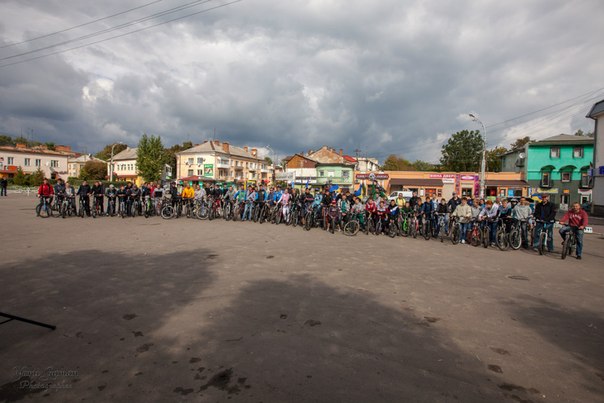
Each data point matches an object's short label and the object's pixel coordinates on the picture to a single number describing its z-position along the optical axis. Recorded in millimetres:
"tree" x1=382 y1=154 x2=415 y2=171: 88681
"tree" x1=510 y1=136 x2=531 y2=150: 65700
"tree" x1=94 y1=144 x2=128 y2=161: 98500
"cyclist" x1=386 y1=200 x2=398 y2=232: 13648
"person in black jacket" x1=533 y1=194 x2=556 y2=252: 10828
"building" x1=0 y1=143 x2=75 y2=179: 66438
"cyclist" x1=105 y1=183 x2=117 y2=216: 16750
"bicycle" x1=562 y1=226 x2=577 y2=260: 9995
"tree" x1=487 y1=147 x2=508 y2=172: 66875
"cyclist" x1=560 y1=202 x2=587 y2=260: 9902
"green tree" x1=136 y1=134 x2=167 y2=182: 65137
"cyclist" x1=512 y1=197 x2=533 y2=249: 11391
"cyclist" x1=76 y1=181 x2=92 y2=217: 16078
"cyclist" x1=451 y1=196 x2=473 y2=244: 12277
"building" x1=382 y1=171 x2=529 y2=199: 48094
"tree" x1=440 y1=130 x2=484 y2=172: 65375
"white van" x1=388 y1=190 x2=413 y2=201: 41872
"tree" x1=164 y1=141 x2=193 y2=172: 82338
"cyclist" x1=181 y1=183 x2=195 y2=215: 17188
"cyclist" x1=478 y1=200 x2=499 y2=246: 11828
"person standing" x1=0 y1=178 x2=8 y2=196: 31269
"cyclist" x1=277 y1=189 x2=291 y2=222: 15875
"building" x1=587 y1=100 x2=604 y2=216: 29370
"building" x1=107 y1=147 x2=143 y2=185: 83500
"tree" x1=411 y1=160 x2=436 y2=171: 106938
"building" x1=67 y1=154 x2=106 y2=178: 94188
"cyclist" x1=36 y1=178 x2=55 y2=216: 15391
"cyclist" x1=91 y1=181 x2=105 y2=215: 16467
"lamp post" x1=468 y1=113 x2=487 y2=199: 27653
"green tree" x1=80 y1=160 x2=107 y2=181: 73750
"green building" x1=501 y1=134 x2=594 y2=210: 43616
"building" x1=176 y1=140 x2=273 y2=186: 73688
